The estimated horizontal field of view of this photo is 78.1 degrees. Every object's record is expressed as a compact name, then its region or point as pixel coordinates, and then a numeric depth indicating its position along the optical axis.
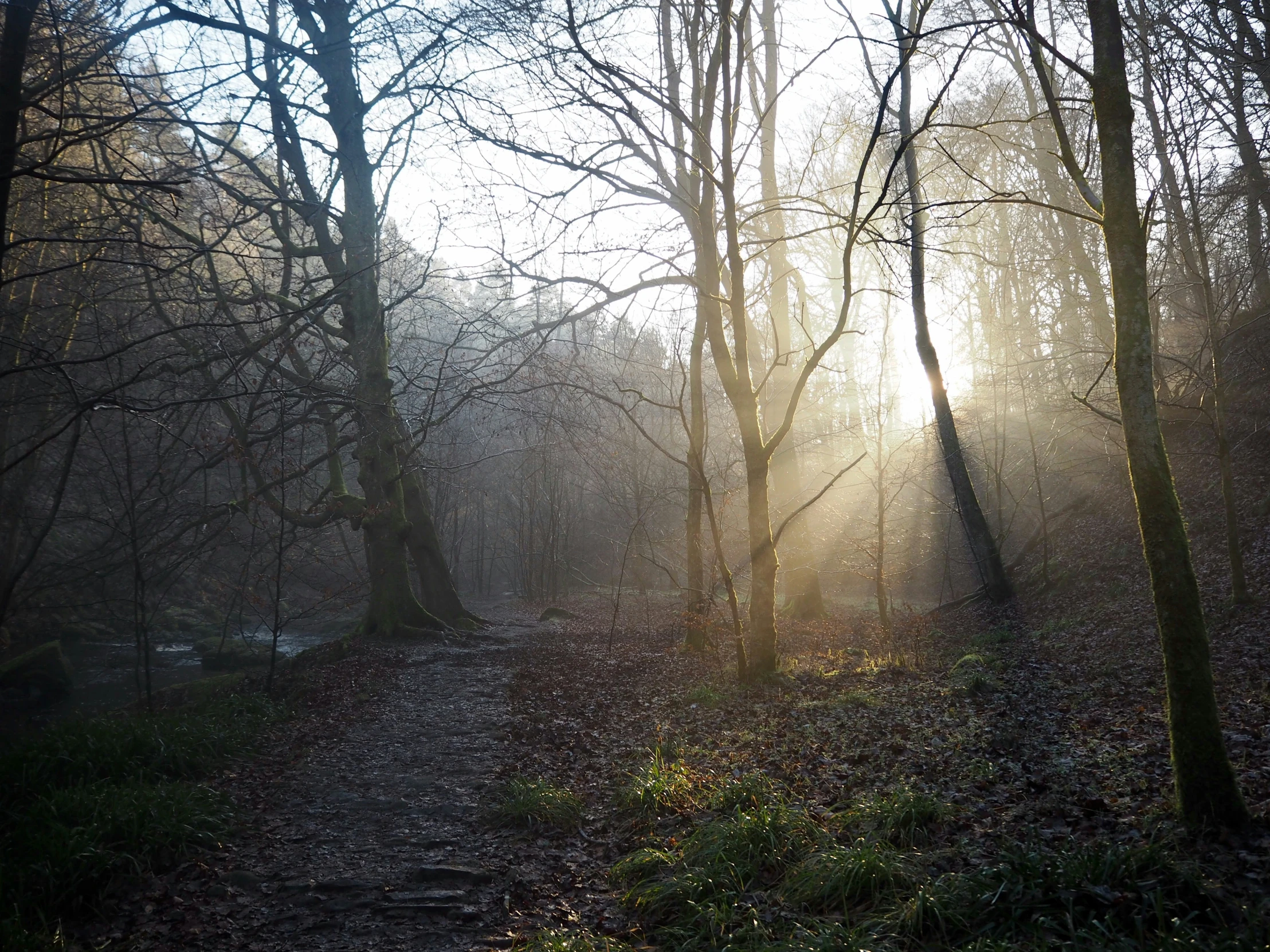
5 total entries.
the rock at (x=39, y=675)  12.54
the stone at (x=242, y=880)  4.57
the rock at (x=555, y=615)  19.48
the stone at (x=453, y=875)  4.56
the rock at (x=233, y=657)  15.41
